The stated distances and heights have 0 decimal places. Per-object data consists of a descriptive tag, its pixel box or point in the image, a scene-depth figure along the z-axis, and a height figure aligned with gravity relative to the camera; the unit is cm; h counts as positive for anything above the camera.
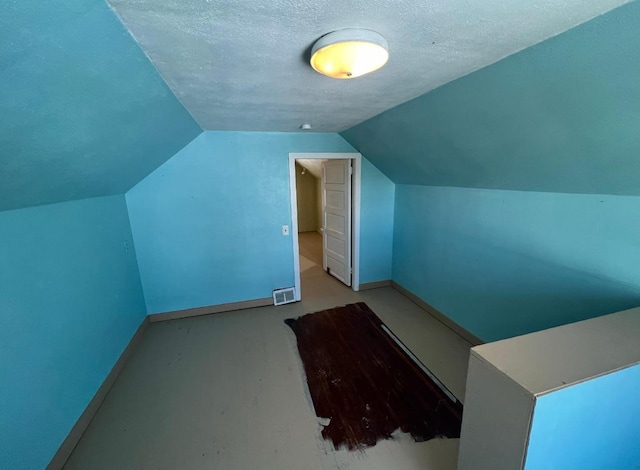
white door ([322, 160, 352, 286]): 364 -48
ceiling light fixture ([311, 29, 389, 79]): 103 +56
